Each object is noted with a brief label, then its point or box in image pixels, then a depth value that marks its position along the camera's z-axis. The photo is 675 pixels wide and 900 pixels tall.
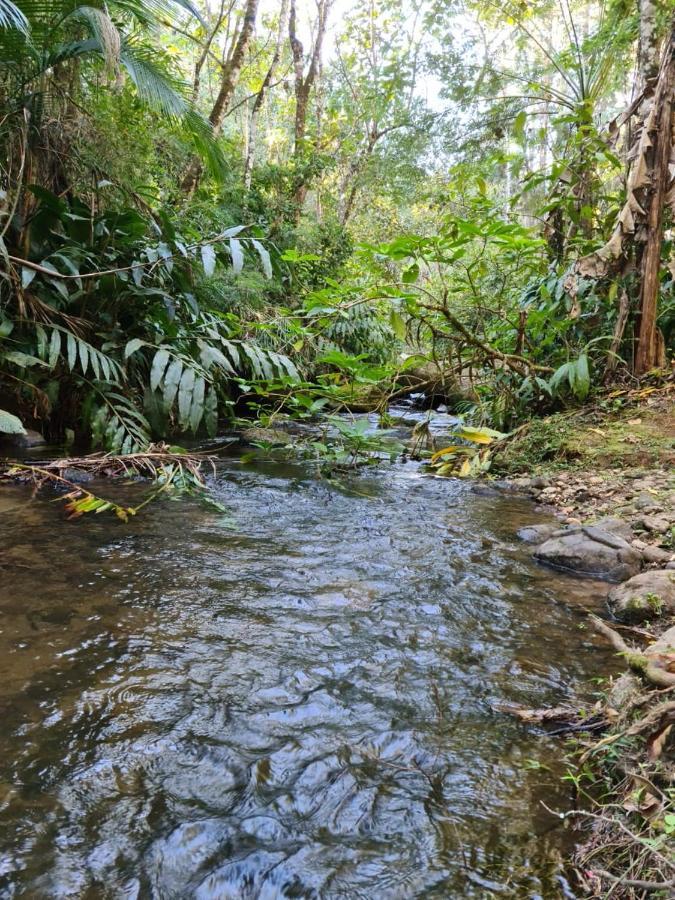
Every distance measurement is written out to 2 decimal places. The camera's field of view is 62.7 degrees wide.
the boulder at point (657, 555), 2.48
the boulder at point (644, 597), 2.02
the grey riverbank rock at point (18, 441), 4.18
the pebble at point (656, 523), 2.74
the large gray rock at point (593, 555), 2.53
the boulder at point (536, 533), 3.01
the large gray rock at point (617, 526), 2.86
